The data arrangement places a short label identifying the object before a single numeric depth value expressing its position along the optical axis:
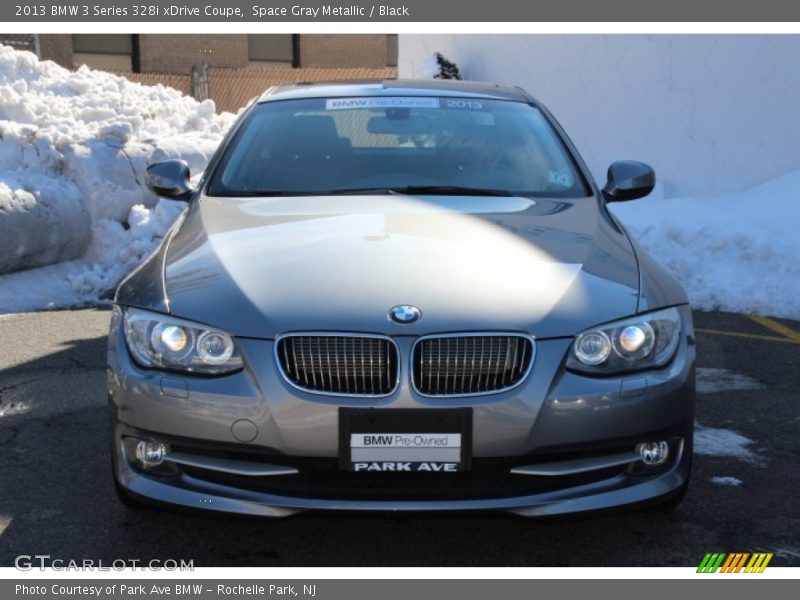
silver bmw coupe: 3.30
